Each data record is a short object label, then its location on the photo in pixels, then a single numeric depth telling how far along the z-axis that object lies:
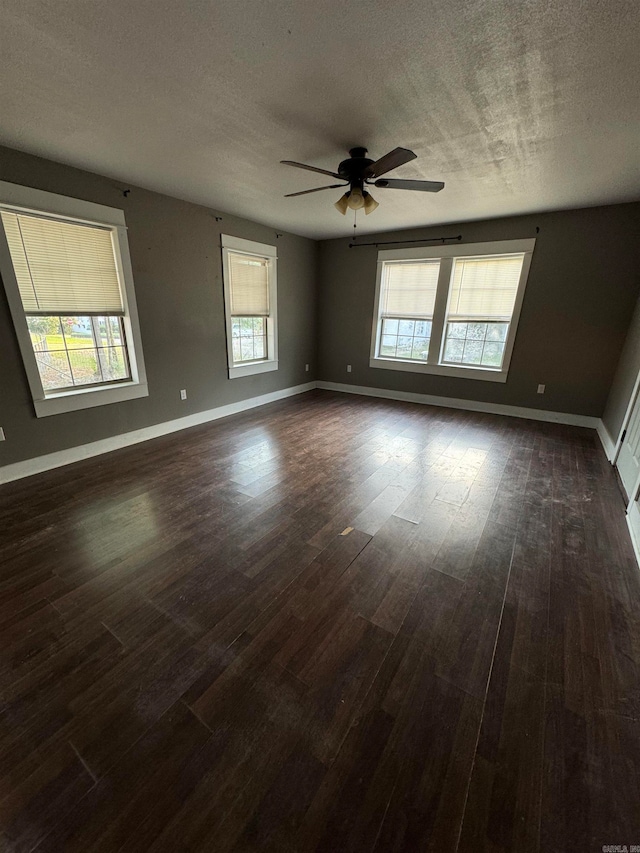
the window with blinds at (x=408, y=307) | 5.09
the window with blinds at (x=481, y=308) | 4.54
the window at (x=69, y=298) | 2.66
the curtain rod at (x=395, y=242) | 4.77
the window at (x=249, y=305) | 4.47
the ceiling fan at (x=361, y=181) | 2.34
